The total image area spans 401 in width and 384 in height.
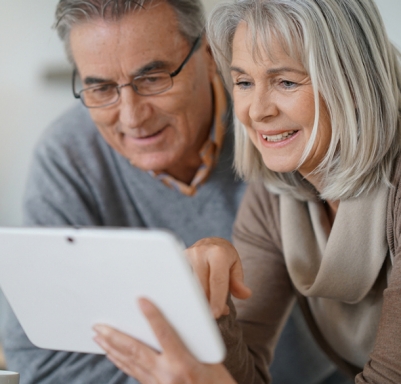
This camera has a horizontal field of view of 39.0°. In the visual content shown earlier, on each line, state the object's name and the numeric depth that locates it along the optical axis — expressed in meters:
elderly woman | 1.05
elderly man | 1.40
